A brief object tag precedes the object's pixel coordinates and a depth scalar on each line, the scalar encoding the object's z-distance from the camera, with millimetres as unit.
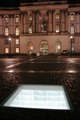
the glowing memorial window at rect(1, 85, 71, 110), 2406
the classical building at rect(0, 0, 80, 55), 33007
